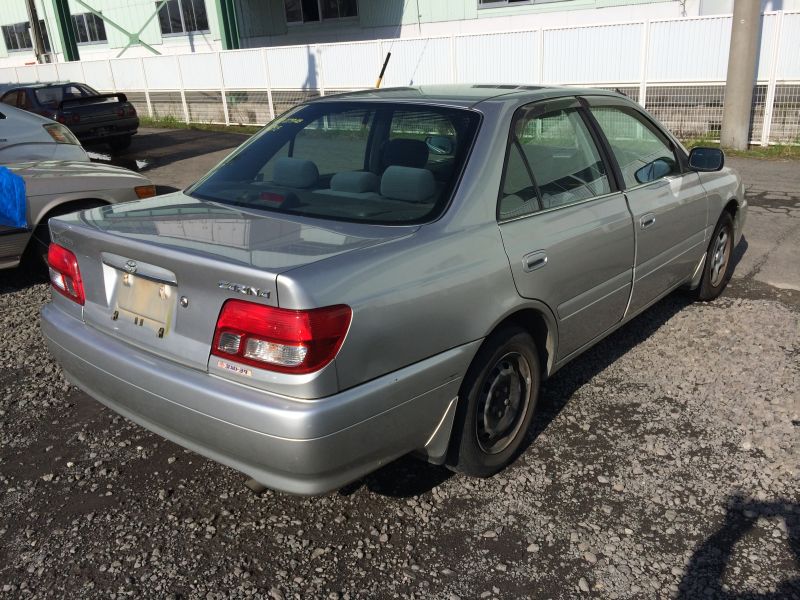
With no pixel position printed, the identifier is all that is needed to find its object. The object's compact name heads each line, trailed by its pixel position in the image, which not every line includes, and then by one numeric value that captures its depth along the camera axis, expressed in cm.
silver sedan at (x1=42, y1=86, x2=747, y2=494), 247
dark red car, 1364
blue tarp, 577
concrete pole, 1056
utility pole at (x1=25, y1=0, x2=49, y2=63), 2423
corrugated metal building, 1570
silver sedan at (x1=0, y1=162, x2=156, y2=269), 586
